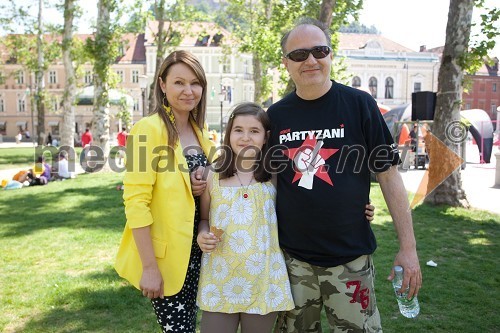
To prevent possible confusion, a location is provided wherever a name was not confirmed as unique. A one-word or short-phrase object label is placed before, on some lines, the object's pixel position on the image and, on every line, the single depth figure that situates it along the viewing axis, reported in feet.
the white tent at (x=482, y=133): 74.56
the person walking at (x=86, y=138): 82.28
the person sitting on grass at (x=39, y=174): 50.29
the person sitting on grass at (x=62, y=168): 55.42
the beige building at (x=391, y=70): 211.00
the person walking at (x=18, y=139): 159.84
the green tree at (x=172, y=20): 67.05
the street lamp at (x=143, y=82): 80.89
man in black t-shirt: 8.30
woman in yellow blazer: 8.15
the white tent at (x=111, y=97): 69.41
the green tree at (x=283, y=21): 48.24
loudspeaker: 39.11
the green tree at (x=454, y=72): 32.30
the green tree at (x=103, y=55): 56.49
